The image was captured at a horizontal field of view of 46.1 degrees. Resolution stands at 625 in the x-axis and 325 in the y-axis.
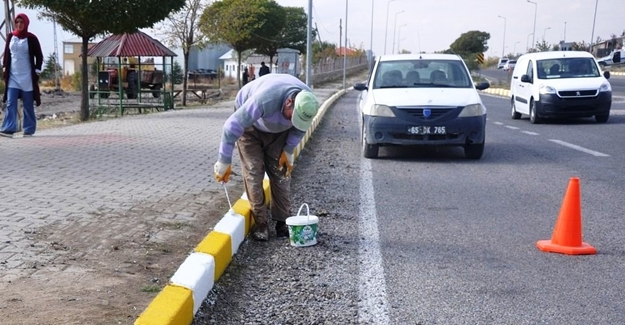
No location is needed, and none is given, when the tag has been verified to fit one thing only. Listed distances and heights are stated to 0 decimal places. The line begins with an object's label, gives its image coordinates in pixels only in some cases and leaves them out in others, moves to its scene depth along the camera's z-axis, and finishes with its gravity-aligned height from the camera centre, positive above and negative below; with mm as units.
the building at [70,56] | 77475 -887
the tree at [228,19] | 32438 +1500
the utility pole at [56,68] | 53547 -1596
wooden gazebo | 25859 -1132
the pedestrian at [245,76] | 41197 -1306
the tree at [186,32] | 31203 +822
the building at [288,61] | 30250 -306
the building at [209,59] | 98938 -995
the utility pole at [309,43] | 22608 +360
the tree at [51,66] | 61931 -1626
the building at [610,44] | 81269 +2251
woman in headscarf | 12250 -338
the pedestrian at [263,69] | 35812 -757
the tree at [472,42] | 98744 +2367
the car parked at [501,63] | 89625 -357
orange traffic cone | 6125 -1413
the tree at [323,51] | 65125 +416
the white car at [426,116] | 11414 -901
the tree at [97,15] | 18823 +904
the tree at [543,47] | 50044 +976
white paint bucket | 6203 -1473
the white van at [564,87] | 17844 -612
